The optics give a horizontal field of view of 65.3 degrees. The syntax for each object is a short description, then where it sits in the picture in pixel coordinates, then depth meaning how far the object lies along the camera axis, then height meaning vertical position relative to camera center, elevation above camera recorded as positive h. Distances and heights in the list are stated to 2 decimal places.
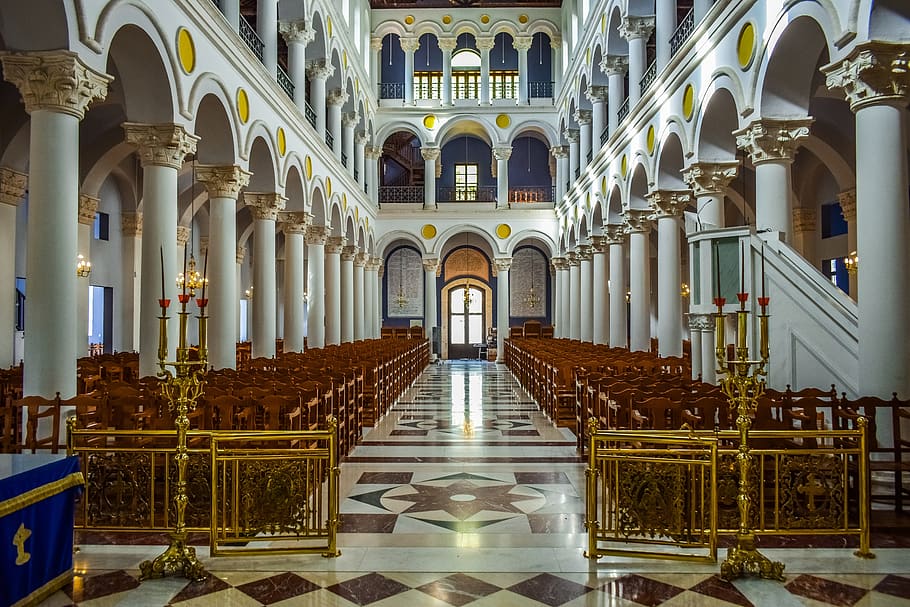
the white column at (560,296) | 28.48 +1.02
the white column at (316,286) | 20.61 +1.05
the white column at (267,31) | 14.13 +5.83
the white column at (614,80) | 18.27 +6.28
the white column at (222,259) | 12.20 +1.10
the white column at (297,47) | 16.38 +6.43
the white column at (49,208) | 6.96 +1.14
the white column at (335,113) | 21.56 +6.50
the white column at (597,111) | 20.91 +6.29
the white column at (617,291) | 19.45 +0.80
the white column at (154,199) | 9.60 +1.70
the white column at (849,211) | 16.52 +2.55
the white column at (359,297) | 27.31 +0.95
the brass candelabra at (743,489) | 4.52 -1.12
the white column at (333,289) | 22.39 +1.04
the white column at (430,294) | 29.77 +1.14
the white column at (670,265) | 14.41 +1.11
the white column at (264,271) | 14.87 +1.08
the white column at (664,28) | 13.83 +5.72
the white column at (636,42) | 15.90 +6.34
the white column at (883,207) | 6.86 +1.09
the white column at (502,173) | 29.48 +6.23
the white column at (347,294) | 25.06 +1.00
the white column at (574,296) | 25.92 +0.89
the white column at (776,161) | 9.47 +2.12
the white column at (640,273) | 16.78 +1.11
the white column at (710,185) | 11.95 +2.29
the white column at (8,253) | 12.23 +1.25
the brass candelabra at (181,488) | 4.54 -1.11
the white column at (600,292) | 21.50 +0.86
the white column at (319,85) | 19.02 +6.44
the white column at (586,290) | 23.56 +1.03
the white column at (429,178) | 29.48 +6.09
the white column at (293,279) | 17.67 +1.07
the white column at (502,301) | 29.45 +0.81
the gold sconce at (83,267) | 15.80 +1.26
